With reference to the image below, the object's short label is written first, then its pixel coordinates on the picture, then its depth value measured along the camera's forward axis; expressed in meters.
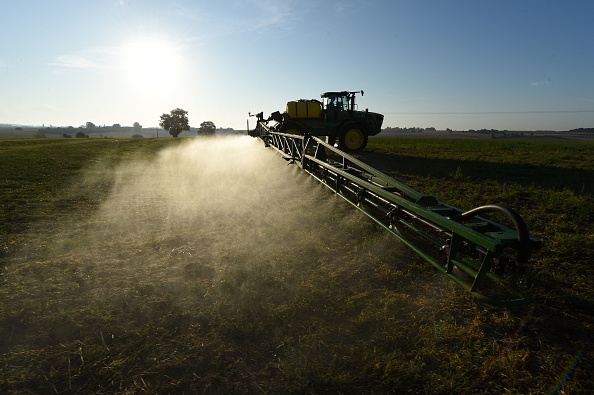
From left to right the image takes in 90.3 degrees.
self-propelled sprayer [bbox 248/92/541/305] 2.40
